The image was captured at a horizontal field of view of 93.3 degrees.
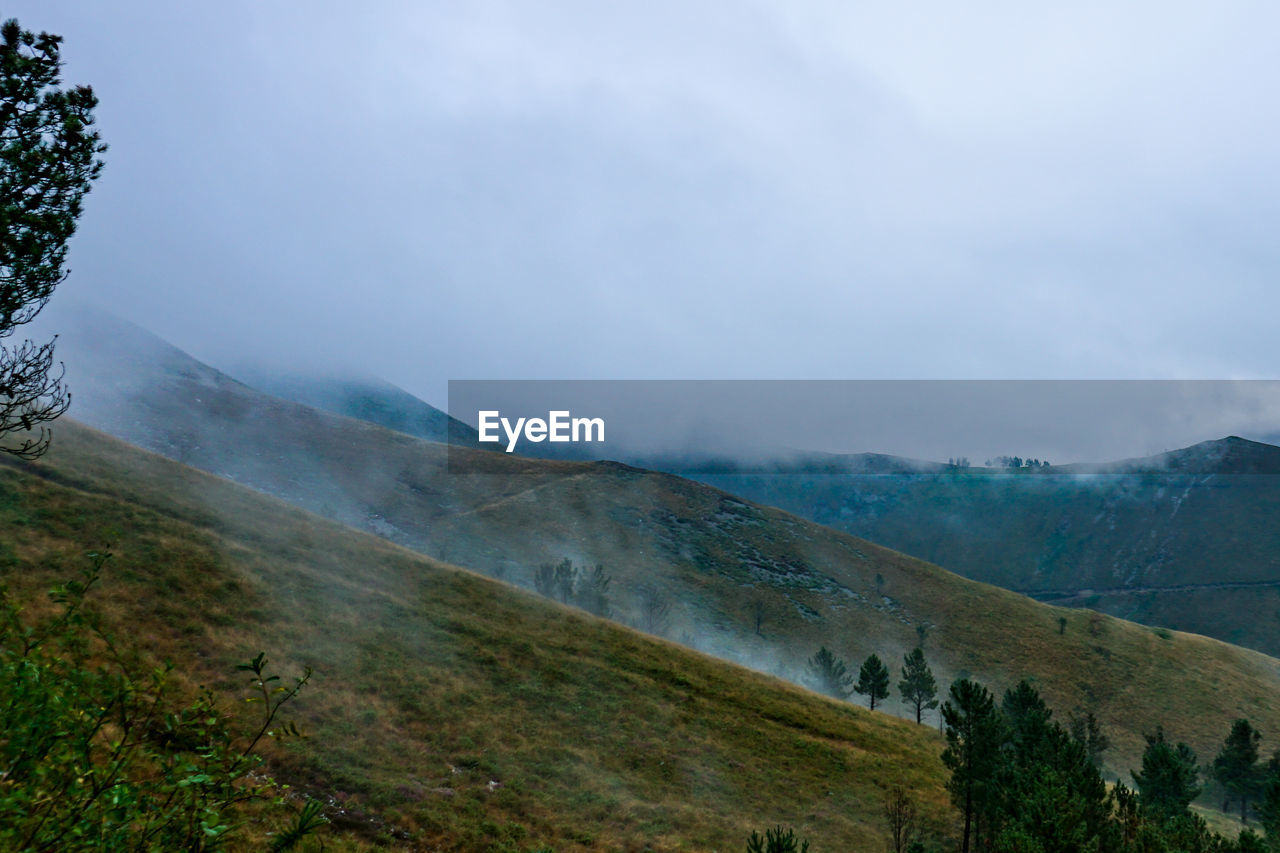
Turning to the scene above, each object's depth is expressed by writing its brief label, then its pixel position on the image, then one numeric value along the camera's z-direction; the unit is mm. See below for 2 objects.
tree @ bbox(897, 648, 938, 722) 78438
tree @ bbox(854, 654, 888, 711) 77312
